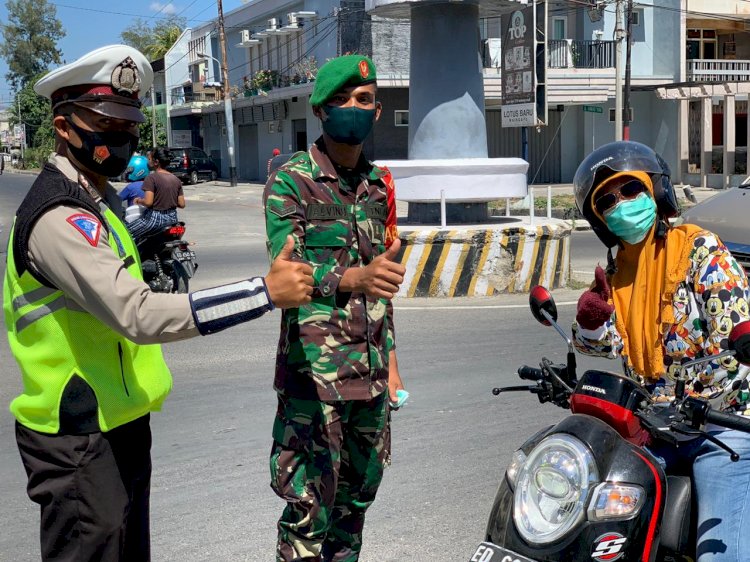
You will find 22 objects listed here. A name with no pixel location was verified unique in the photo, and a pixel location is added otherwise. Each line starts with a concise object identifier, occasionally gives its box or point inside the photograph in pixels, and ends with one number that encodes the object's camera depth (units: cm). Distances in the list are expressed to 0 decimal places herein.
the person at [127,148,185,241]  1077
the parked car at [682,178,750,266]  737
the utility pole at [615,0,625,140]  2797
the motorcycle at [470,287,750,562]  224
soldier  321
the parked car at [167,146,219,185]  4144
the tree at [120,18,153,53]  8362
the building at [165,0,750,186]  3209
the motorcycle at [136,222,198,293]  1038
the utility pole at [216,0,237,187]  3888
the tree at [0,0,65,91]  9669
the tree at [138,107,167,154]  5369
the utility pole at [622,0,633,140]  2760
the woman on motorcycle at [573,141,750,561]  292
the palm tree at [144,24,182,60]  6494
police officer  252
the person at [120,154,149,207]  1234
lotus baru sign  1762
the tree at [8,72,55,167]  8150
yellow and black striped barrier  1039
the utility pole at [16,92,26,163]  9463
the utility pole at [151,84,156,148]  5066
